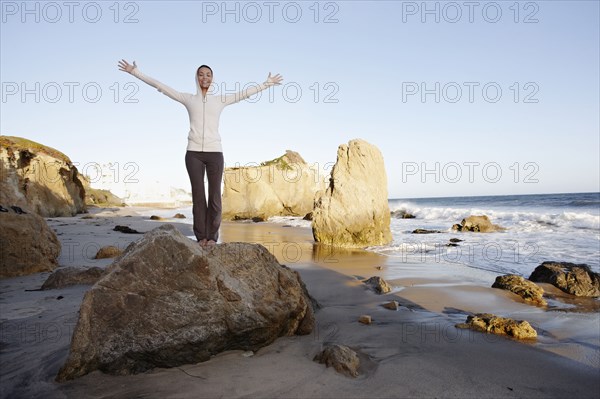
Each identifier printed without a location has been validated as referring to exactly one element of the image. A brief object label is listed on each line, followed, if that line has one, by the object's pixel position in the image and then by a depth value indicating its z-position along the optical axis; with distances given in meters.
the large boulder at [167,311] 3.05
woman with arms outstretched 4.63
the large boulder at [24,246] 6.45
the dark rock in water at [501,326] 4.03
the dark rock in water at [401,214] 30.73
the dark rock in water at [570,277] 6.07
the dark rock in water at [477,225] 17.36
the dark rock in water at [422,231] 17.08
